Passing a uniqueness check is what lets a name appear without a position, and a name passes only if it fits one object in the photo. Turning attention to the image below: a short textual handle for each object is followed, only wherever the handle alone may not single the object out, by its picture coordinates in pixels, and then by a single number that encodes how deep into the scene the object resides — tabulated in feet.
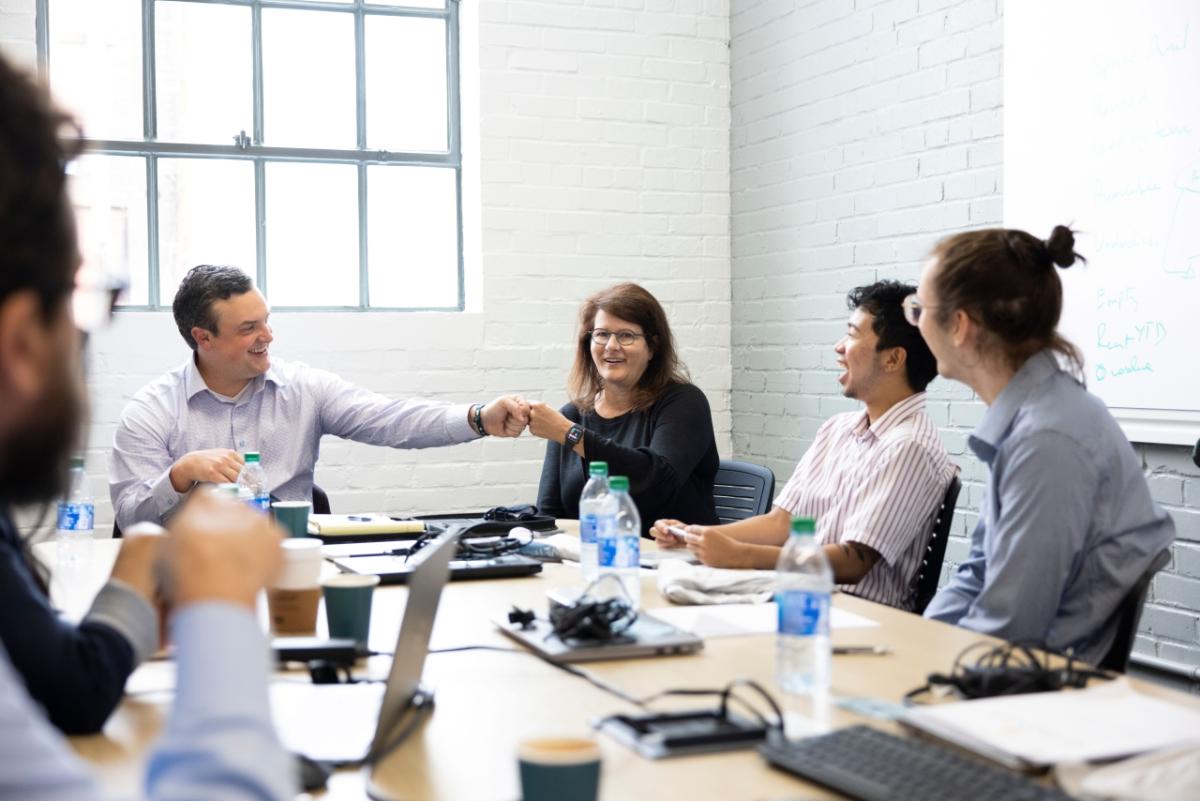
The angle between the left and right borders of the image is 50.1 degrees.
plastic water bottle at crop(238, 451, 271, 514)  9.73
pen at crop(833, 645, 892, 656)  5.87
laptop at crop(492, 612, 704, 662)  5.80
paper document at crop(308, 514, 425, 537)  10.07
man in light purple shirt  11.41
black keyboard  3.76
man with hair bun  6.48
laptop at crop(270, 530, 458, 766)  4.49
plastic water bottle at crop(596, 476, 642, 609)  7.41
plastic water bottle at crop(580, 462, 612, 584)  8.16
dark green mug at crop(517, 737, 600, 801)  3.55
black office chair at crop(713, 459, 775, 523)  11.54
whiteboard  10.32
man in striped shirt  8.47
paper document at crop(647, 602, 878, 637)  6.44
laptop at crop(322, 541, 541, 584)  8.23
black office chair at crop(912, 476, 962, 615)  8.54
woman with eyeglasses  11.39
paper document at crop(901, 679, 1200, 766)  4.14
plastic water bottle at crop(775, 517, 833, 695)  5.34
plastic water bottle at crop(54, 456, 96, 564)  9.59
